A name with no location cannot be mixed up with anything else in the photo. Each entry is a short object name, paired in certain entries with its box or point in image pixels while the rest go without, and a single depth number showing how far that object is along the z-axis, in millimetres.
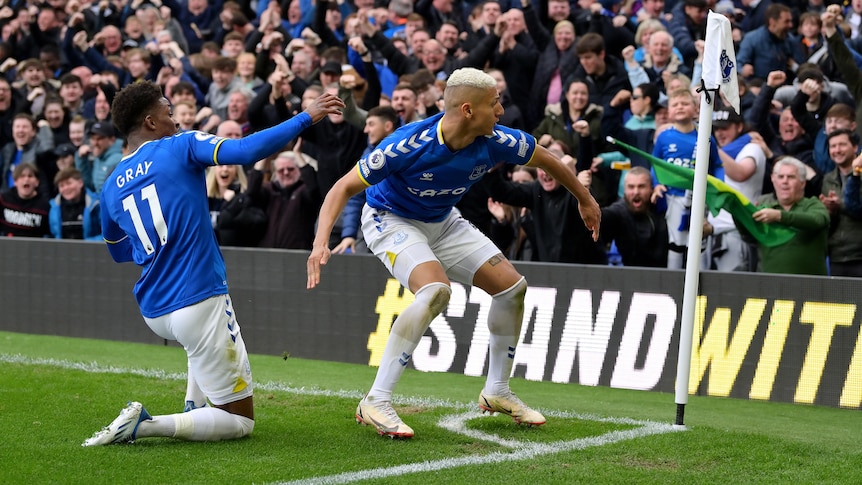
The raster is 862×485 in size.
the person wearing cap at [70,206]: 27867
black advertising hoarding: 17769
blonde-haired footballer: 13559
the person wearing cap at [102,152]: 28032
